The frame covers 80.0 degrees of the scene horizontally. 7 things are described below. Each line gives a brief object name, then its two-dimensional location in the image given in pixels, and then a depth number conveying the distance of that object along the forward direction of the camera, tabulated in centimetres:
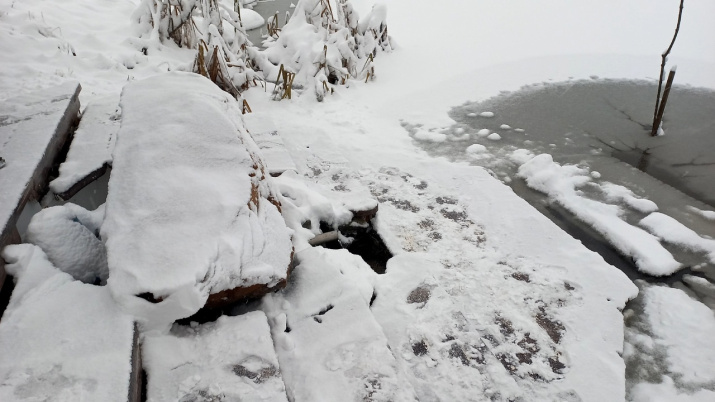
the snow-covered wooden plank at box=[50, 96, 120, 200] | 222
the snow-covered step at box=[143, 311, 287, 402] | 137
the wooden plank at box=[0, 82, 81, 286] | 177
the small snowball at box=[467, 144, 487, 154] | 377
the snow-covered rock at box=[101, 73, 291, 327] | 149
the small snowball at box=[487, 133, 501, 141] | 398
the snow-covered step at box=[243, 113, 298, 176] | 291
